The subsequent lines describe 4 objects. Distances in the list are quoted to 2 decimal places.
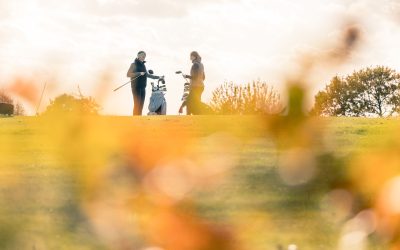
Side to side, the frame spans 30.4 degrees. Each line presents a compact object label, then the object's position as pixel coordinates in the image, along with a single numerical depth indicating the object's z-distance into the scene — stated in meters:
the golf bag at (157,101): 26.95
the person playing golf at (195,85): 22.14
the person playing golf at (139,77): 23.00
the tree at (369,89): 47.98
